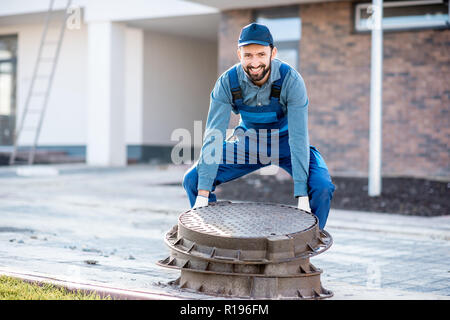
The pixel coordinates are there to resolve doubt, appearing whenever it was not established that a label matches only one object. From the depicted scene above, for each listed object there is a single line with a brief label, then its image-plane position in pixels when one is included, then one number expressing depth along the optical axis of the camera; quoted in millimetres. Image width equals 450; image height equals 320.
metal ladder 34342
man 7734
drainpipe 18569
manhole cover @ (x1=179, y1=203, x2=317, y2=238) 6959
